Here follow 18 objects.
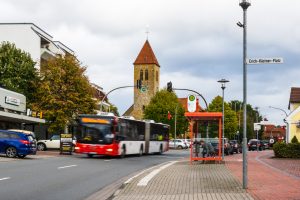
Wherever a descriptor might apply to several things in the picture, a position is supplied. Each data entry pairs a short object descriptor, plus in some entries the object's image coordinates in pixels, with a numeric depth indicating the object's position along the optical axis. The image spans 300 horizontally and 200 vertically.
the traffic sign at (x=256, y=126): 53.91
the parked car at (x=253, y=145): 80.25
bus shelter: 28.89
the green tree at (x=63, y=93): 60.66
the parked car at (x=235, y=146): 58.15
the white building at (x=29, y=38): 73.50
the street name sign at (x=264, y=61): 14.55
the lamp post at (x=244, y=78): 15.12
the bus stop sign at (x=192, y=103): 30.86
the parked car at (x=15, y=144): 33.53
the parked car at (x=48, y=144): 52.25
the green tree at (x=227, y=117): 116.06
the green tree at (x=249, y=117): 148.12
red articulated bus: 36.53
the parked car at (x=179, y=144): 86.56
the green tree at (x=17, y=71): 61.31
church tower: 147.38
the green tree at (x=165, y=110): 111.51
